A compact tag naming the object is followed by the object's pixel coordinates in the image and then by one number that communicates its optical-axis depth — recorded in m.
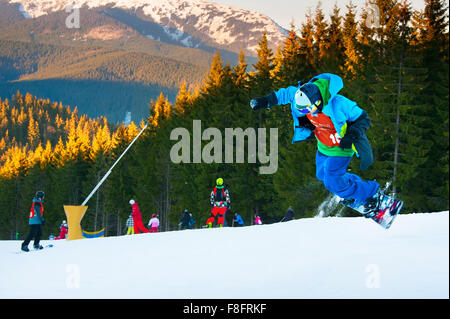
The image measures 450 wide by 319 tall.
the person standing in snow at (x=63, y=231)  25.75
